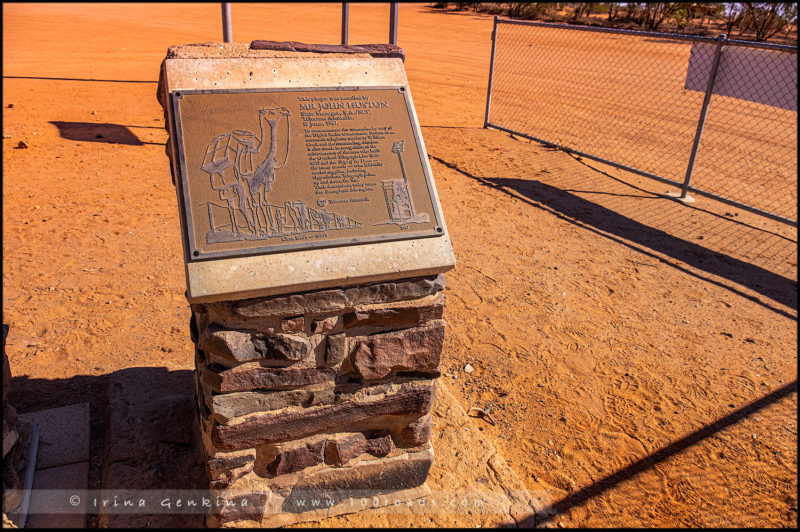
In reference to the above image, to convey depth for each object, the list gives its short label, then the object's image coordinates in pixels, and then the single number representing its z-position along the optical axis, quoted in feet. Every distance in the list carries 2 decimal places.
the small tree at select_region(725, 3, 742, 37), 84.79
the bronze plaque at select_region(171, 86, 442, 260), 8.29
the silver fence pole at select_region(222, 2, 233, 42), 23.53
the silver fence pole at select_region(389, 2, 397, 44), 27.89
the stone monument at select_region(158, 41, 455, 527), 8.26
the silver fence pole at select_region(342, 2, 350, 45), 28.23
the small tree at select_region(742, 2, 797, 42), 77.10
